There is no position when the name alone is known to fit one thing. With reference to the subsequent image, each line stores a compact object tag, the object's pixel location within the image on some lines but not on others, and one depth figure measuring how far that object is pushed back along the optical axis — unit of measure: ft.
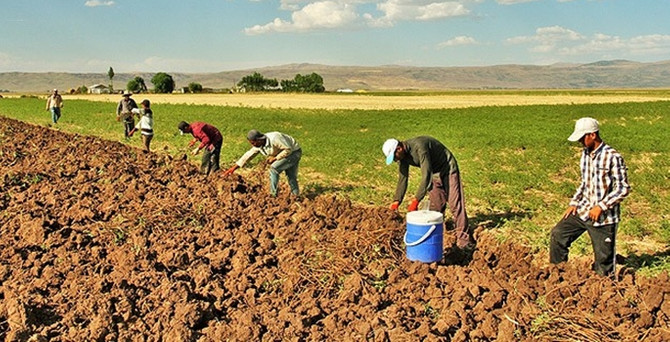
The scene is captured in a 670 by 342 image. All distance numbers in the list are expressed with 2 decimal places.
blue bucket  20.31
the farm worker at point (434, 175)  22.80
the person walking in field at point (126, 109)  57.67
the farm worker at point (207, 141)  36.52
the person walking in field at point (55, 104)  78.07
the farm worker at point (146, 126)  48.88
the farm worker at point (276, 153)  30.78
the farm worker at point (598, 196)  18.12
